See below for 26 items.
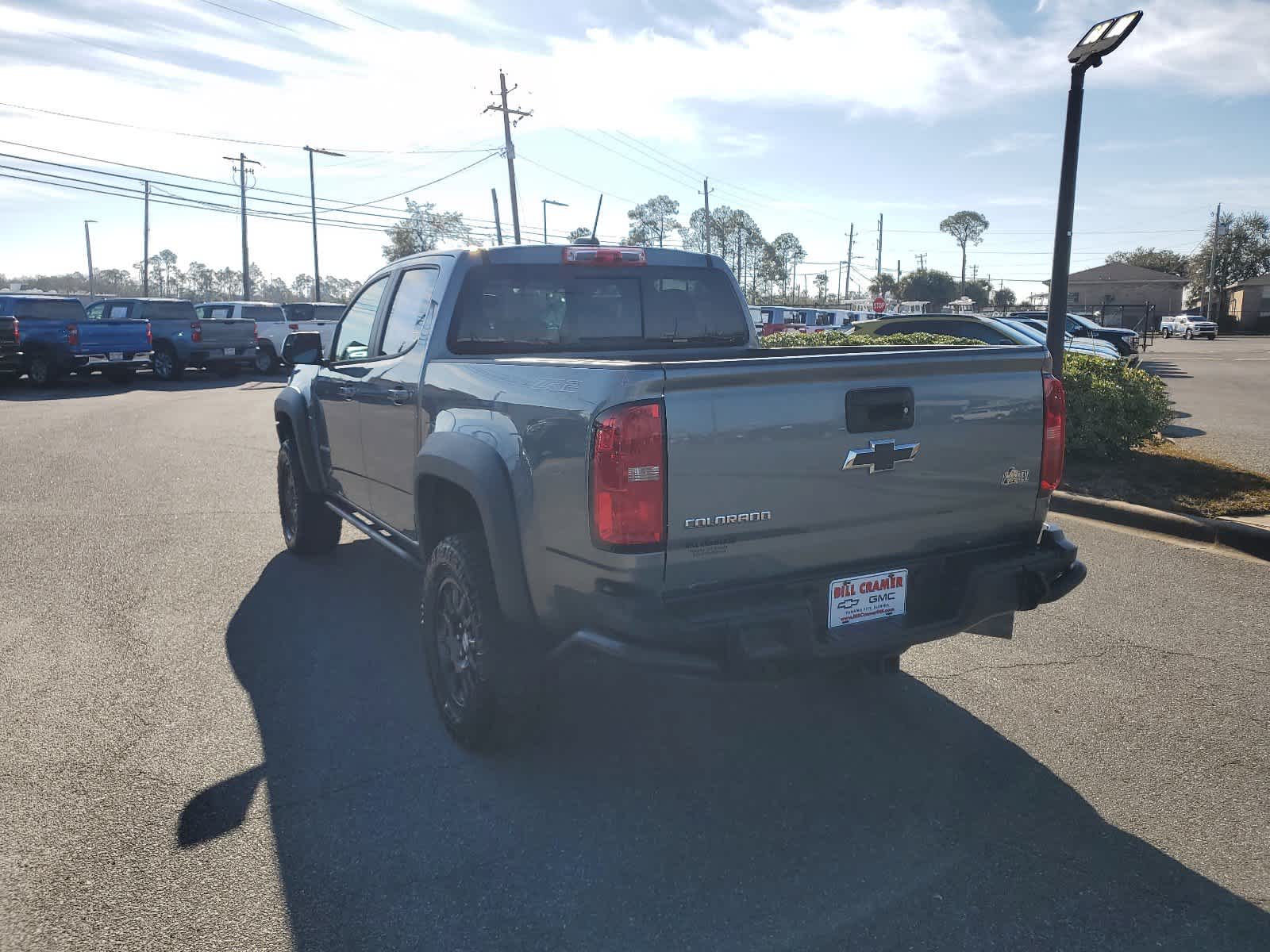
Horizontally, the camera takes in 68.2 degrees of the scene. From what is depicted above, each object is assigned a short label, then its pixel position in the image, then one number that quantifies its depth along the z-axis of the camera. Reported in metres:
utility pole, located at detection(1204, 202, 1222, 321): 78.19
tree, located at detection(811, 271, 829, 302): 153.98
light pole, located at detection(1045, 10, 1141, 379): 7.96
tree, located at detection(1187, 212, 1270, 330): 93.19
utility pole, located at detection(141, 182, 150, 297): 72.69
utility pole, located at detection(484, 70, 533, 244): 39.84
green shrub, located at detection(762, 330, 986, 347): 11.81
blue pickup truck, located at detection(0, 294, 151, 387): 20.86
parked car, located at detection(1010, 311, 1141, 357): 22.44
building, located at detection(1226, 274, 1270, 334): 71.94
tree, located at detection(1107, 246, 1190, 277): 108.12
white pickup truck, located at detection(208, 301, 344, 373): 26.61
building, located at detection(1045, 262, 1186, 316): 87.75
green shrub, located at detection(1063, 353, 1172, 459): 8.88
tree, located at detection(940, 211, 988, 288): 141.75
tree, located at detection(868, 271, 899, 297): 109.75
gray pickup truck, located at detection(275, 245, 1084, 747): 2.84
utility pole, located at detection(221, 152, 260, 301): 57.18
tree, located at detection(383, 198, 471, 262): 90.38
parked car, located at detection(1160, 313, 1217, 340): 55.47
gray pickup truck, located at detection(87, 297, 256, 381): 23.23
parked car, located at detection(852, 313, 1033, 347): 13.58
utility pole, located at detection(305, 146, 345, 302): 59.03
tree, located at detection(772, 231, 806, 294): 131.50
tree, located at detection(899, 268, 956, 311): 99.32
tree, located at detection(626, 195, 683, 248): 103.81
